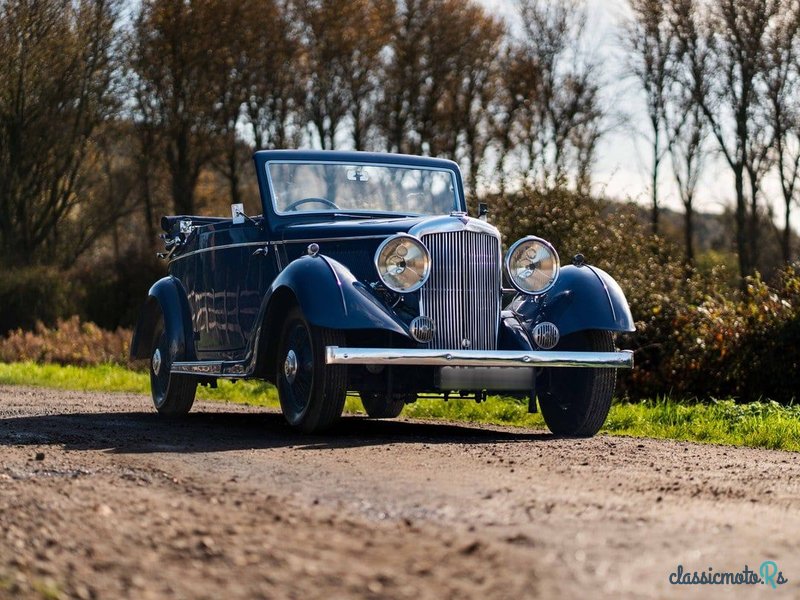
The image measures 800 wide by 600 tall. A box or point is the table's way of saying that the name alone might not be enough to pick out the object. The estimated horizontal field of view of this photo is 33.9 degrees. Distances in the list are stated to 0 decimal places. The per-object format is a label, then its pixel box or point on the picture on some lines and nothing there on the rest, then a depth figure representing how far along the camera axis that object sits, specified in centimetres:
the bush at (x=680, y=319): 1390
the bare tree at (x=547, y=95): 3297
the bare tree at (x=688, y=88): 3016
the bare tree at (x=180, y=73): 3055
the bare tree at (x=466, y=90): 3372
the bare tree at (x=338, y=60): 3216
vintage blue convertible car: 838
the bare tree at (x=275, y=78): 3156
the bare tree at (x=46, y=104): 2834
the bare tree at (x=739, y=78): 2884
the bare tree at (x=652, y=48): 3070
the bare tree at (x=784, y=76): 2862
